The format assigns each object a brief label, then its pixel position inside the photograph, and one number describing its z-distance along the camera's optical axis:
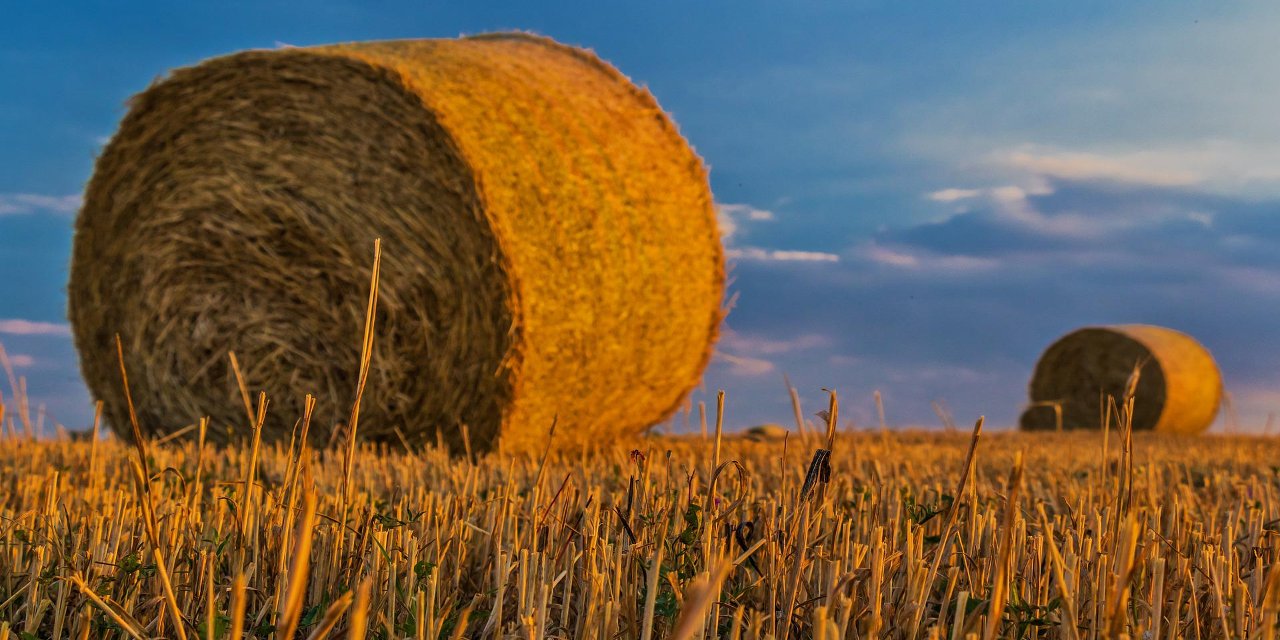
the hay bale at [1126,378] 11.81
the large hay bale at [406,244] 5.33
